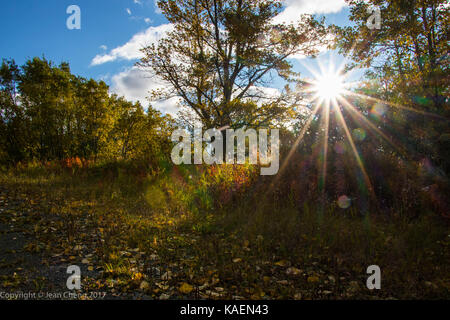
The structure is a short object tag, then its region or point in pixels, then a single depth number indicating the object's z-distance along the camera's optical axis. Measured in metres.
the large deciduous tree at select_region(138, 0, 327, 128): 12.96
